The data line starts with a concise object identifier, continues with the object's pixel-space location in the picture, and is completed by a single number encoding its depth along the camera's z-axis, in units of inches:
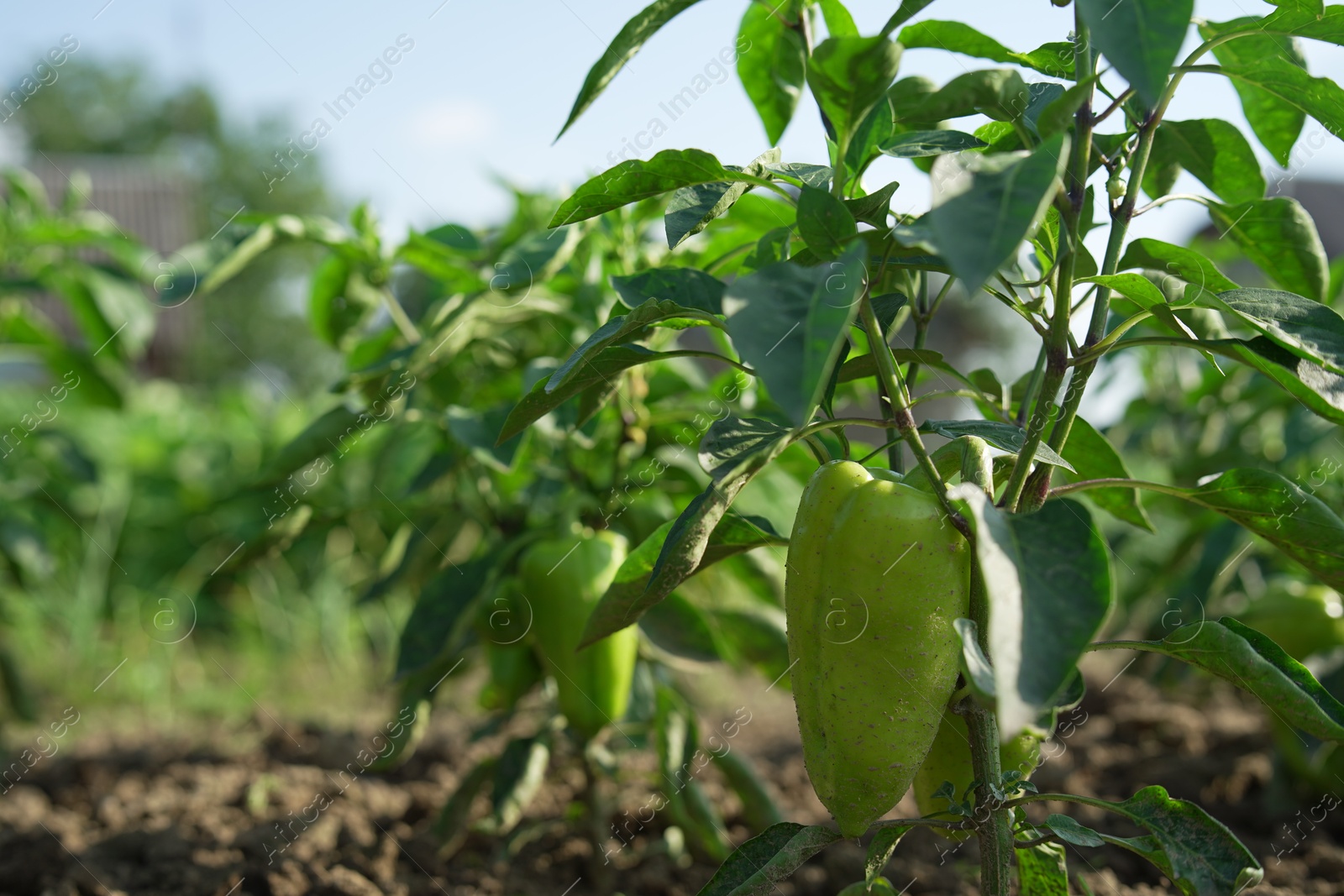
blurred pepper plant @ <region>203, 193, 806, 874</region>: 34.7
